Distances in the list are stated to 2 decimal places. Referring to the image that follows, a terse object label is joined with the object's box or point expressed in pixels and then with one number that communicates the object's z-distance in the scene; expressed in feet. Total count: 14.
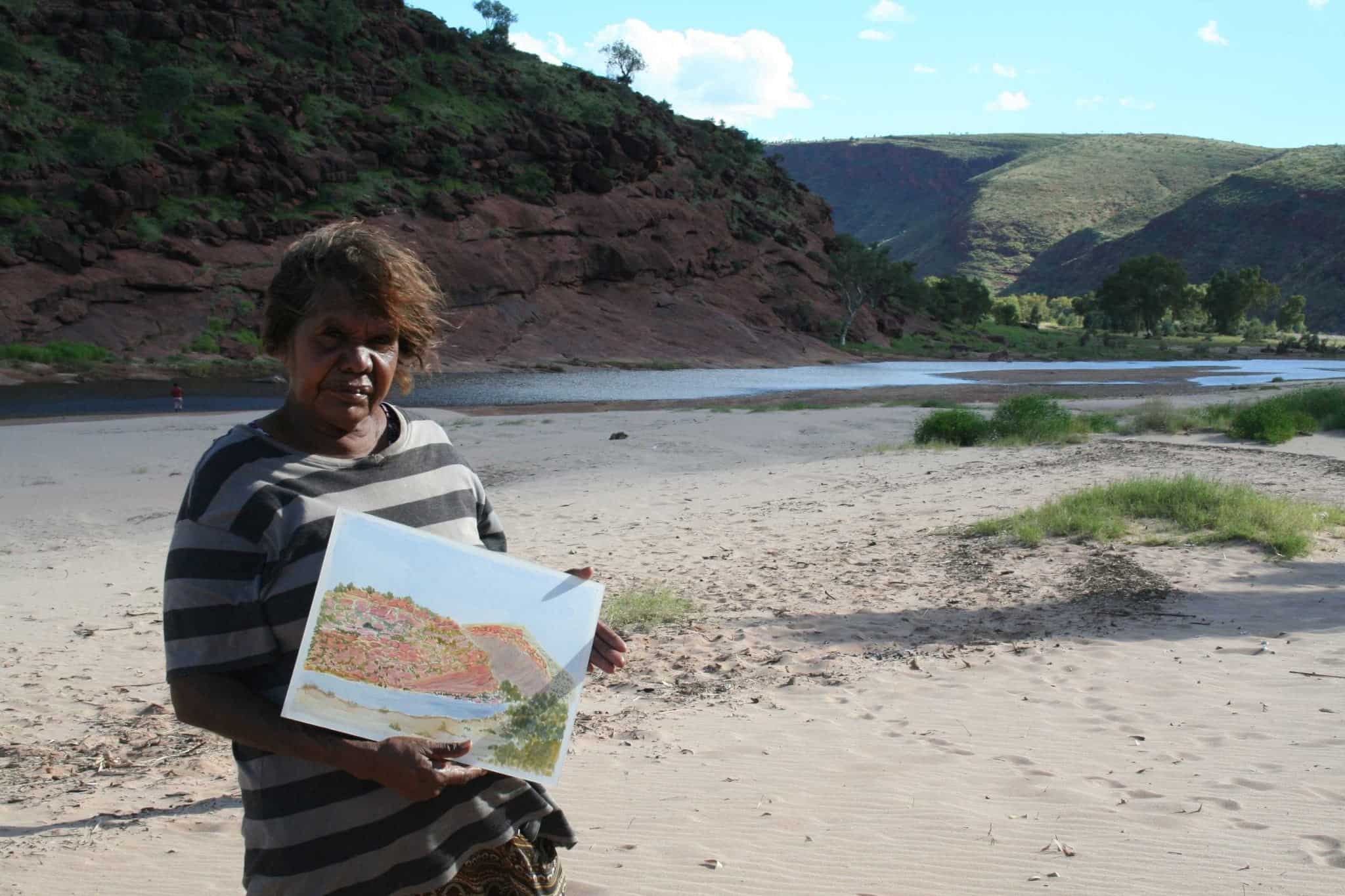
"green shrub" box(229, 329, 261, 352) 136.67
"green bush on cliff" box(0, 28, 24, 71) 159.53
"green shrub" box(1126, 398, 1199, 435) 58.44
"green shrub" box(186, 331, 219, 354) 133.49
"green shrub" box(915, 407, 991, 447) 55.72
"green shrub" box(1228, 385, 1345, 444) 52.39
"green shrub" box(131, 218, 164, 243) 142.41
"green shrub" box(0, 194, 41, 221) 138.10
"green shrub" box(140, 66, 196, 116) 158.81
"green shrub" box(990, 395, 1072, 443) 55.62
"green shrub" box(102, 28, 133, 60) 170.60
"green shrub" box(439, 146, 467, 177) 177.58
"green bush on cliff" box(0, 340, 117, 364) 121.49
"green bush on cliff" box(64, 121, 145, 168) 149.38
